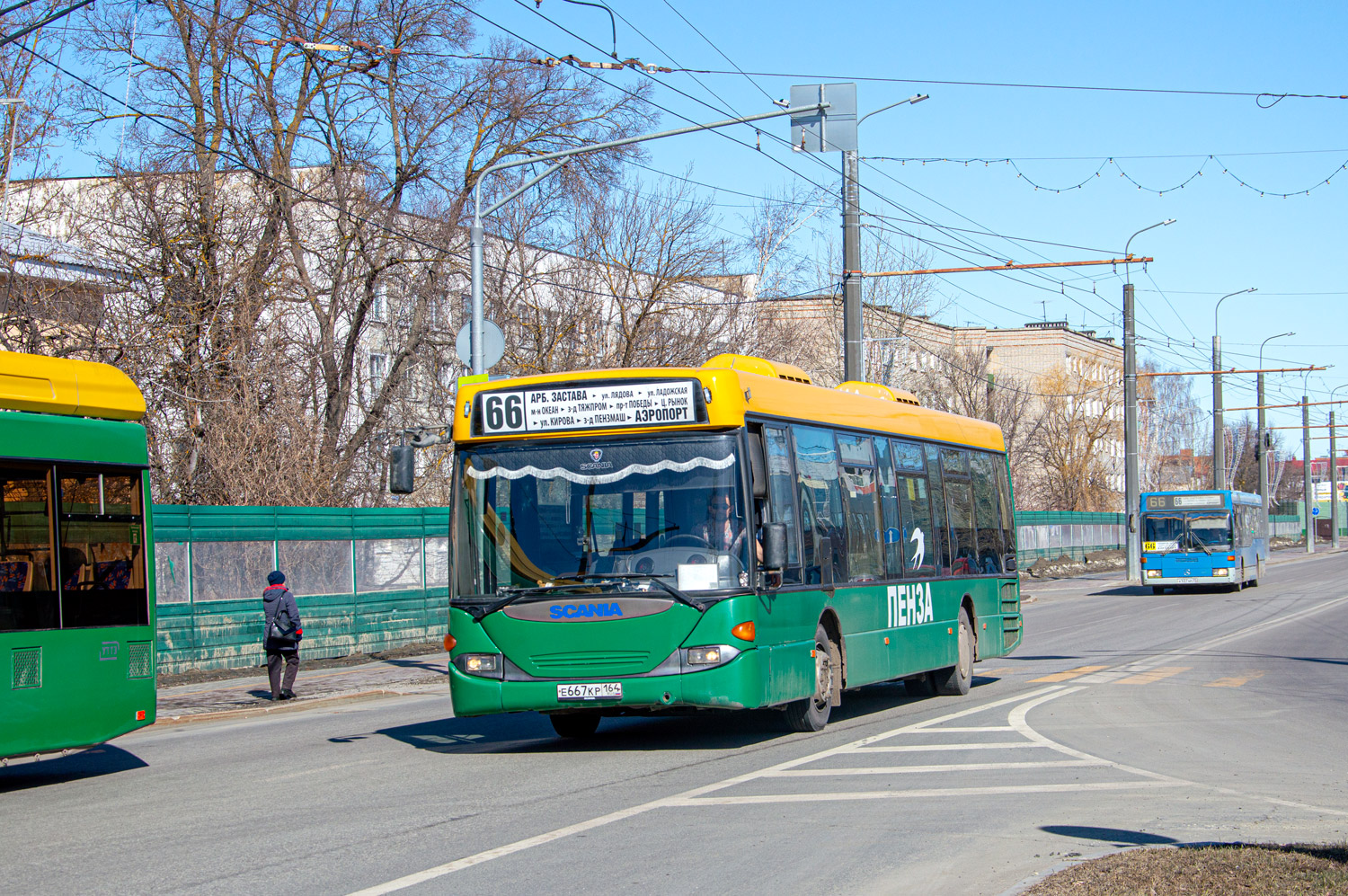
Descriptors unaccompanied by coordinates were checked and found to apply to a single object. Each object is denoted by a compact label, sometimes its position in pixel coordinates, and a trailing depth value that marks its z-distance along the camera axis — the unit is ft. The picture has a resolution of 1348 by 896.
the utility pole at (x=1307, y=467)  251.19
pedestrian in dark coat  55.62
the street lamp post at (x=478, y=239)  58.63
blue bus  135.74
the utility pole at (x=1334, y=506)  302.25
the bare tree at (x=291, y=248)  82.89
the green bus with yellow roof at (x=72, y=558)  33.06
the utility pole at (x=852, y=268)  78.43
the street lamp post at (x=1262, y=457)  219.92
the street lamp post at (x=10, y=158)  69.97
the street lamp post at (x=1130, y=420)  133.90
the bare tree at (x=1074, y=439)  239.50
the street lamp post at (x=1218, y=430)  192.03
